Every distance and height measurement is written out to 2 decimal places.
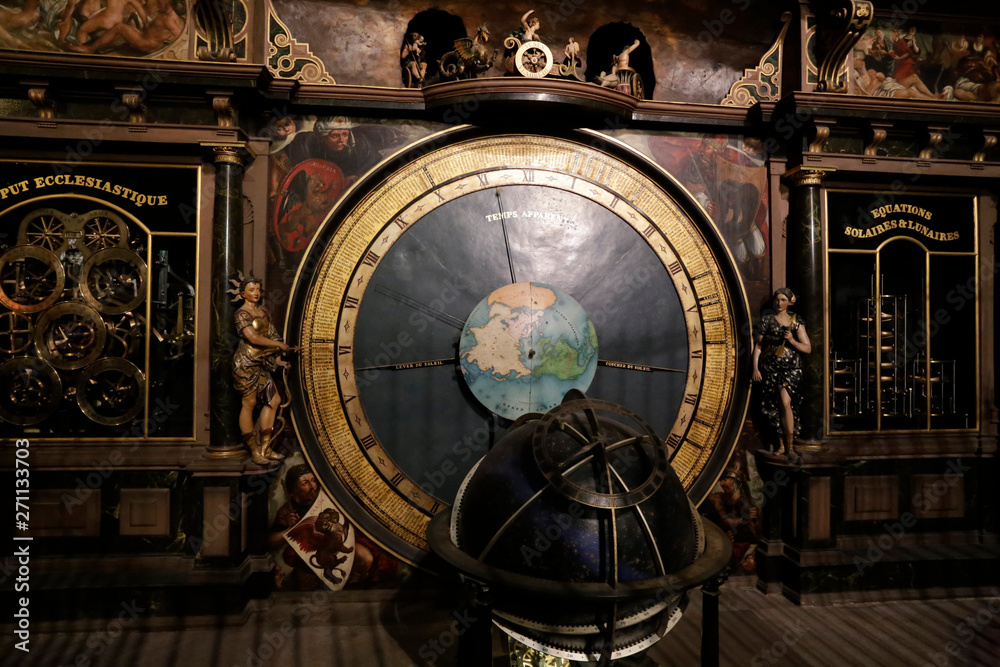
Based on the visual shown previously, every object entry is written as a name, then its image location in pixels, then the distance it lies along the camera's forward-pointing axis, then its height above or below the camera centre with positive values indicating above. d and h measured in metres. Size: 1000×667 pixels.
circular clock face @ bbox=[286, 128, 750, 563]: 4.42 +0.20
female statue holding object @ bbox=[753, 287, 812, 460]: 4.48 -0.17
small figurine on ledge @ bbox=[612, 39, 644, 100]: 4.68 +2.01
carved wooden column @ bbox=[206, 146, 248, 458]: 4.11 +0.17
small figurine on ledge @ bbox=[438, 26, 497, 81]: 4.41 +2.00
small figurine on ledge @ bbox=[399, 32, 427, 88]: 4.52 +2.06
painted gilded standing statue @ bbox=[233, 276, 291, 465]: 4.07 -0.18
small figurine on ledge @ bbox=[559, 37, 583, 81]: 4.43 +2.08
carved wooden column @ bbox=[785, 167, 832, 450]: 4.54 +0.42
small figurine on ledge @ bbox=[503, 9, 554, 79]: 4.34 +2.01
